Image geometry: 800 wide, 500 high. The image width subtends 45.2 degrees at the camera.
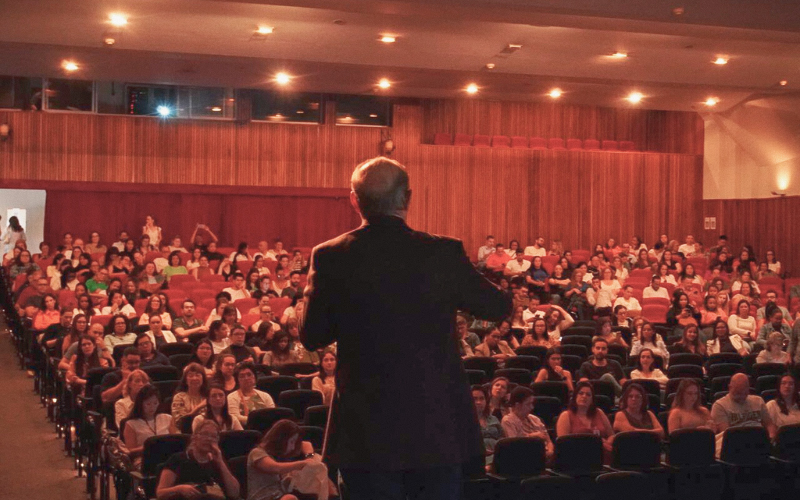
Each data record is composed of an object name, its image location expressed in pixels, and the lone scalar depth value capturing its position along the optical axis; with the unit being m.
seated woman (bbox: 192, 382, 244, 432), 6.37
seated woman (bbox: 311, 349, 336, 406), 7.72
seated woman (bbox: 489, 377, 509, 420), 7.11
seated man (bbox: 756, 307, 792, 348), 10.86
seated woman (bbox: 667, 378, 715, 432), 7.05
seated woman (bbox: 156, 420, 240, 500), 5.37
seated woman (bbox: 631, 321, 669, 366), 9.89
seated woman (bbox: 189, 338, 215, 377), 8.30
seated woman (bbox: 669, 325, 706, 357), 10.27
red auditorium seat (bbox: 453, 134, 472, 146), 18.75
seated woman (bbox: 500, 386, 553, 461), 6.75
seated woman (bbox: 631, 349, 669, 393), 8.87
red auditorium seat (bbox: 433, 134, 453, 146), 18.58
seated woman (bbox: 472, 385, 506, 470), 6.64
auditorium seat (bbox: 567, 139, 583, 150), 19.33
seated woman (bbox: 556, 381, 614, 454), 6.81
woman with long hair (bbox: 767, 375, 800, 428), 7.35
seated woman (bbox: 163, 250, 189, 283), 13.70
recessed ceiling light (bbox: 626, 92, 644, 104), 17.28
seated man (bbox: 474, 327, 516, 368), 9.70
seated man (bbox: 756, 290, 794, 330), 12.07
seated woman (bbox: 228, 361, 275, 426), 7.07
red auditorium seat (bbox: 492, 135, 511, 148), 18.89
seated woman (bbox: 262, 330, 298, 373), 9.01
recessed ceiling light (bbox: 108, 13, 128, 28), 12.22
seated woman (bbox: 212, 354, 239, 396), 7.53
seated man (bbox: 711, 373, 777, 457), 7.18
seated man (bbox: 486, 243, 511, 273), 15.95
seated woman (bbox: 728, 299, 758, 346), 11.68
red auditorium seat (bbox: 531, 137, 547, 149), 19.12
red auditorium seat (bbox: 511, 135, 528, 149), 19.02
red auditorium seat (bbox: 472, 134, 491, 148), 18.89
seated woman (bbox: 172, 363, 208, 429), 6.72
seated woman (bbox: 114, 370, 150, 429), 6.71
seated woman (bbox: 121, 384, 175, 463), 6.31
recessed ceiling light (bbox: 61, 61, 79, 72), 14.86
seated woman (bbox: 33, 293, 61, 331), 10.48
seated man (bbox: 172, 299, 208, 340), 10.45
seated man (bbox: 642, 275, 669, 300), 13.79
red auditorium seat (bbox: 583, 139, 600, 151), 19.39
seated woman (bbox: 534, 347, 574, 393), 8.49
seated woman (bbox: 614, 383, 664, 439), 7.02
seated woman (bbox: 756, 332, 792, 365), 9.72
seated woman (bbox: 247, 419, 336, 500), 5.34
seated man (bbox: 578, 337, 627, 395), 8.71
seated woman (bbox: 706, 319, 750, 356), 10.53
